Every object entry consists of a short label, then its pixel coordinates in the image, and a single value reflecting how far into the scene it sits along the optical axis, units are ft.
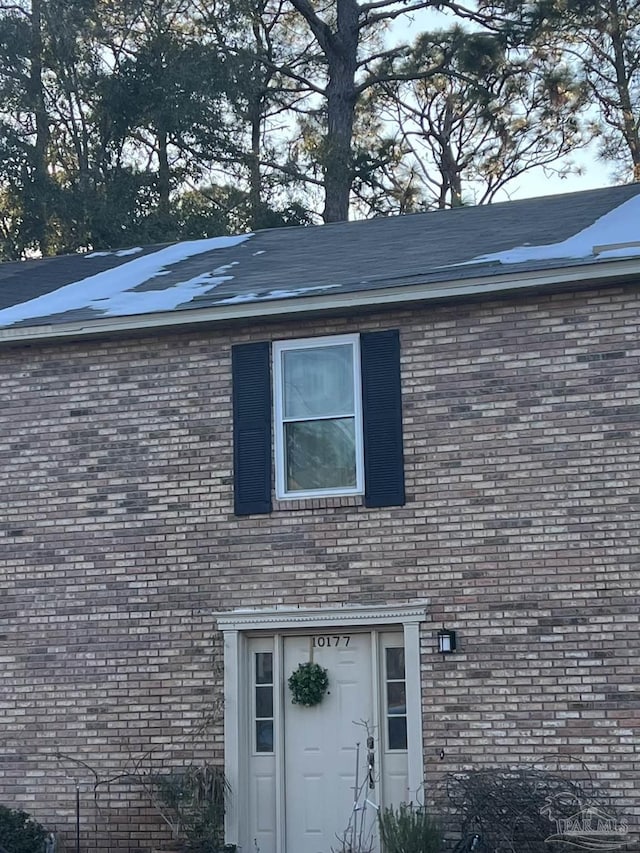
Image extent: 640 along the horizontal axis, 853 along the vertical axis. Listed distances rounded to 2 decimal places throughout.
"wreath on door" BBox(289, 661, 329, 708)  39.70
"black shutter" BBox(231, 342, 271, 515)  40.73
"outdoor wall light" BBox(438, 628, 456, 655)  38.19
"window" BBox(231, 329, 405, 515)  39.96
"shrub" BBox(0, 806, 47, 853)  38.55
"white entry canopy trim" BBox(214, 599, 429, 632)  38.83
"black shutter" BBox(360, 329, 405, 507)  39.68
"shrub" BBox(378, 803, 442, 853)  35.63
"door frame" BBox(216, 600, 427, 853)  38.40
